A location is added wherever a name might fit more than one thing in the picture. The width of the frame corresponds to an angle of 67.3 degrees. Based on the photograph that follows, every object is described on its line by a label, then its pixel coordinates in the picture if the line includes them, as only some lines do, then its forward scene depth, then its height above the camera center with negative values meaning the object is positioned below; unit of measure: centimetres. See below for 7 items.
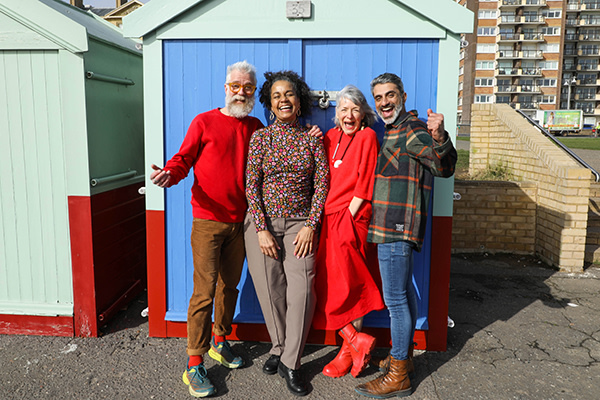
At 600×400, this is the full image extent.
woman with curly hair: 314 -48
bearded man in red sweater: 319 -32
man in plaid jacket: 301 -42
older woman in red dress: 317 -63
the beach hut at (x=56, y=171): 364 -23
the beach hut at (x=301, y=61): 351 +68
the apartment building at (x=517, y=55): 6309 +1318
